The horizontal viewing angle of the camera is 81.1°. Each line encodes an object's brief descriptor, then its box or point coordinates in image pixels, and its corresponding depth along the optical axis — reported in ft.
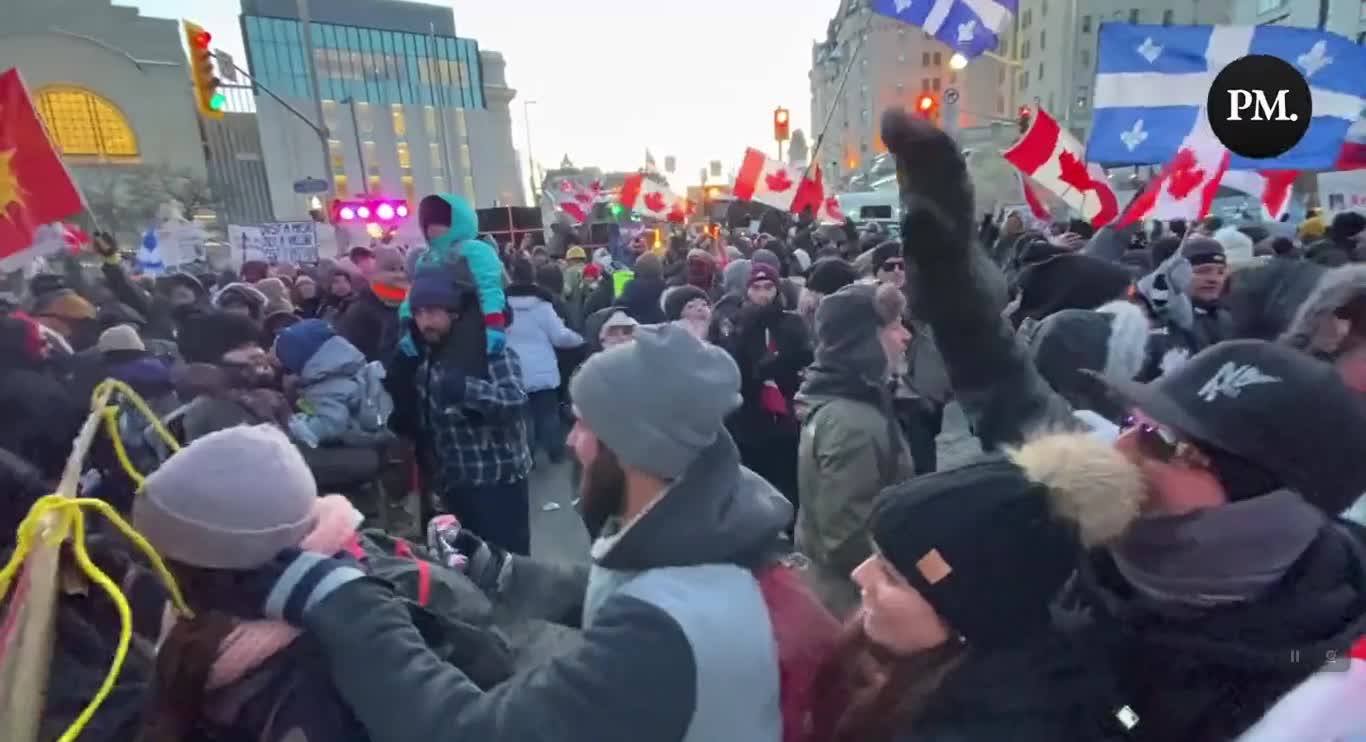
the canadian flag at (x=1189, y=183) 20.10
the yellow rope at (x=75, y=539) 4.41
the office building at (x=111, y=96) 142.00
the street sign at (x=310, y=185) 51.53
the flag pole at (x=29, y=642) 4.36
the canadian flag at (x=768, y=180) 41.39
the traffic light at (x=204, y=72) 42.69
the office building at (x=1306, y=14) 78.84
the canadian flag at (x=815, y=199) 40.55
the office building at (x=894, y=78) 246.68
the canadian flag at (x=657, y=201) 55.93
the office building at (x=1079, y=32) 197.47
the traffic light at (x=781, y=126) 71.31
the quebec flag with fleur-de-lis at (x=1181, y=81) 19.13
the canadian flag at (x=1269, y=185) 26.84
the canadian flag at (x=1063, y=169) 23.44
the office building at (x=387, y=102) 214.69
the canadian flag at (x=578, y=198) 67.21
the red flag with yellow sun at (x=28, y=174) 12.95
